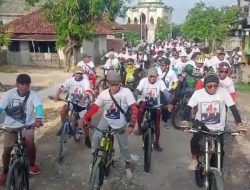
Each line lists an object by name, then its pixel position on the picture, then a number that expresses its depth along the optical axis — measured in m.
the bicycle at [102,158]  3.01
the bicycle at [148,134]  3.92
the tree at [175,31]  55.20
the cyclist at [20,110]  3.31
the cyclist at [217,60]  7.04
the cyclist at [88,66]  7.34
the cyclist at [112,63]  9.32
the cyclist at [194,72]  5.71
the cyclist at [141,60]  10.84
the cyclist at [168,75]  5.61
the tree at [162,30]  45.77
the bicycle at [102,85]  8.40
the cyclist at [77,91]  4.52
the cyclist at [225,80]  4.65
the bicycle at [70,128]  4.23
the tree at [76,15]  13.27
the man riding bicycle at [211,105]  3.27
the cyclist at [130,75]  7.25
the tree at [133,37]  33.10
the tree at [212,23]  20.31
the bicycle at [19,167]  2.94
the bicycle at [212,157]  2.88
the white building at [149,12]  56.94
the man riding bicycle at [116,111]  3.43
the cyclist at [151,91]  4.35
